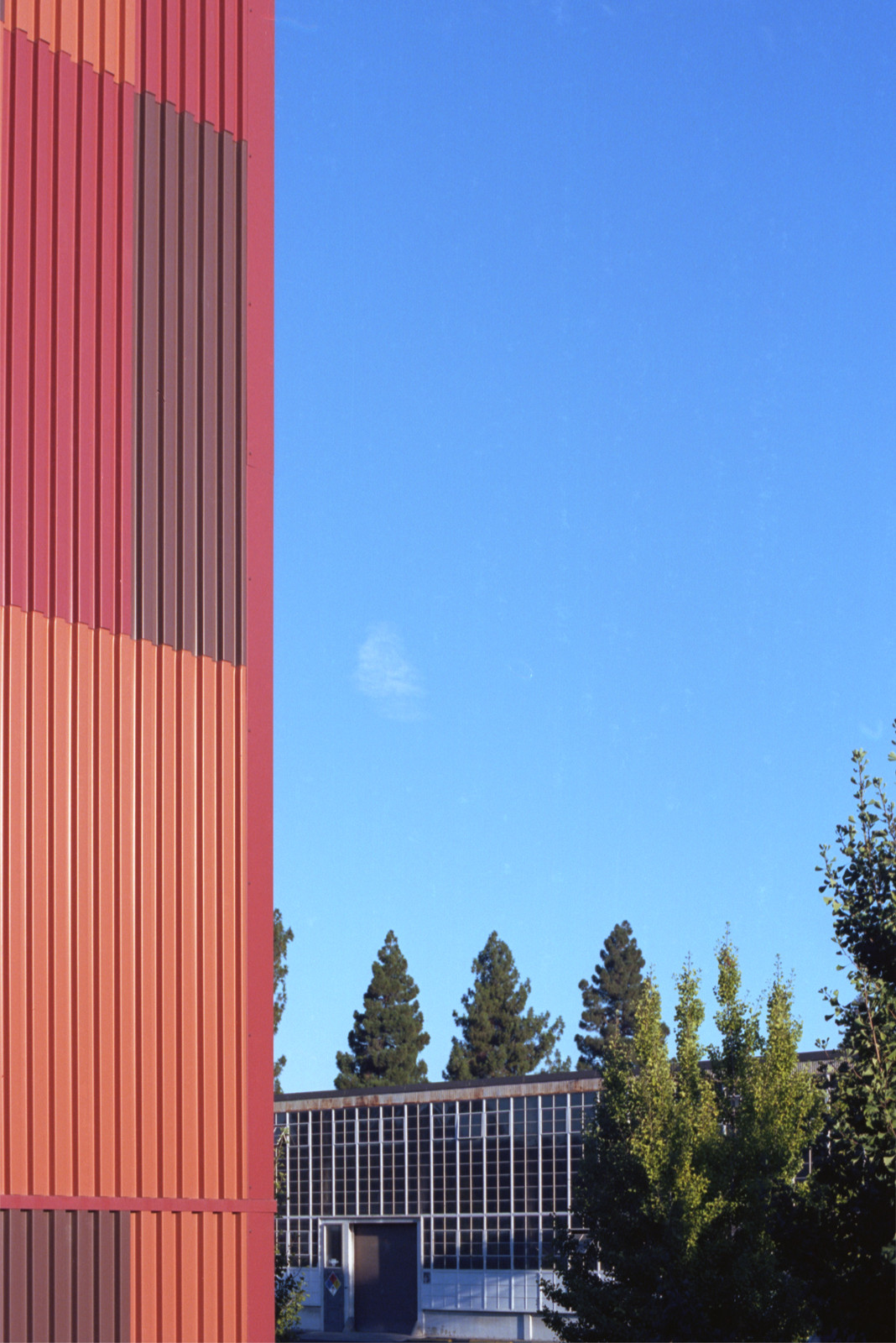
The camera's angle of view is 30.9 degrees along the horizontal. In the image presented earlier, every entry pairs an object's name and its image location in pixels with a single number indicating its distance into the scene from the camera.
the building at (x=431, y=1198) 48.38
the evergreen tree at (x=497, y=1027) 97.69
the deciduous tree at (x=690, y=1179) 27.11
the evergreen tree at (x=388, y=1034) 93.69
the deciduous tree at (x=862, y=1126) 15.17
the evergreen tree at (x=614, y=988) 102.81
